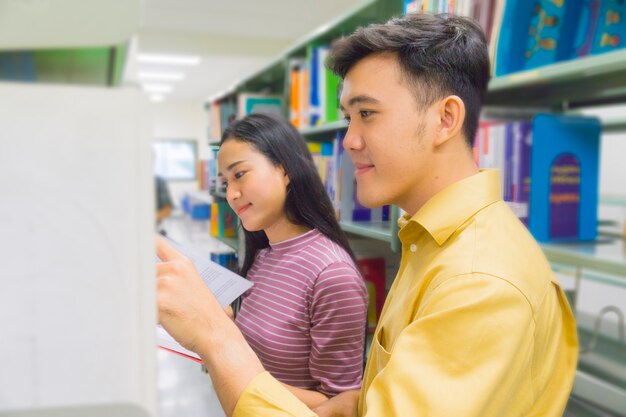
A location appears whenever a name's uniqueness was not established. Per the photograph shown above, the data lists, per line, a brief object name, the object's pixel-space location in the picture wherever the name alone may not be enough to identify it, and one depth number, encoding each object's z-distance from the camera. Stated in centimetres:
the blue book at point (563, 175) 100
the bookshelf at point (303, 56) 94
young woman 62
